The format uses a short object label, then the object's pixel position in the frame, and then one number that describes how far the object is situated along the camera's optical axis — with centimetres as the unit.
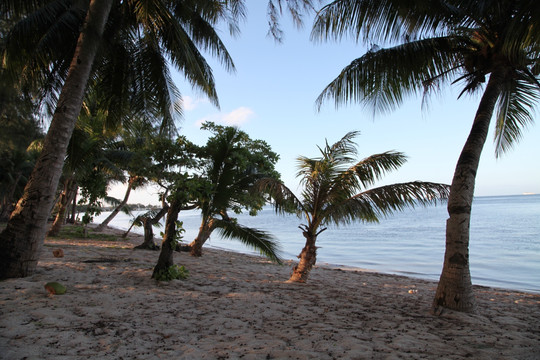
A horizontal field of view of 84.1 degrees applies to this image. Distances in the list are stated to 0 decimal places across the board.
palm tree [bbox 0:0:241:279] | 444
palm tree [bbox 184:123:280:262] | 520
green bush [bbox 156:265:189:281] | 508
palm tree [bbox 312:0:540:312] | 409
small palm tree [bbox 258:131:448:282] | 547
